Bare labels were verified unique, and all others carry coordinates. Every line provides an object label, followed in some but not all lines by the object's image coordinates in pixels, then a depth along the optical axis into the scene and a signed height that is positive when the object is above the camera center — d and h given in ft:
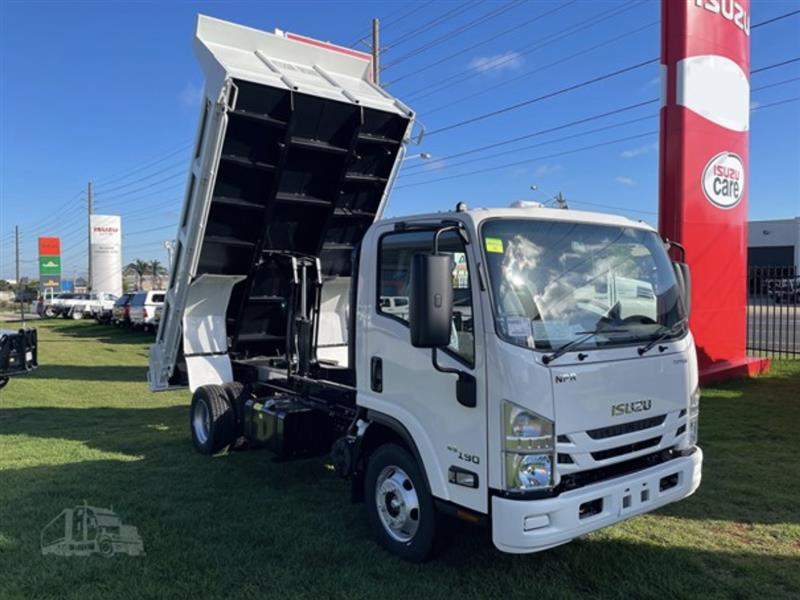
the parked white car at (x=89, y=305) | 114.93 -1.88
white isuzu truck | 11.06 -1.03
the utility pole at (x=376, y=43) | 77.87 +31.79
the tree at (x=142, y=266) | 309.12 +15.12
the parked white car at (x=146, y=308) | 80.48 -1.69
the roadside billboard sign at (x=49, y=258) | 97.65 +6.08
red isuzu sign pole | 32.83 +7.26
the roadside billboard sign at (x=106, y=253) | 171.01 +11.73
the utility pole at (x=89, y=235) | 172.88 +16.85
